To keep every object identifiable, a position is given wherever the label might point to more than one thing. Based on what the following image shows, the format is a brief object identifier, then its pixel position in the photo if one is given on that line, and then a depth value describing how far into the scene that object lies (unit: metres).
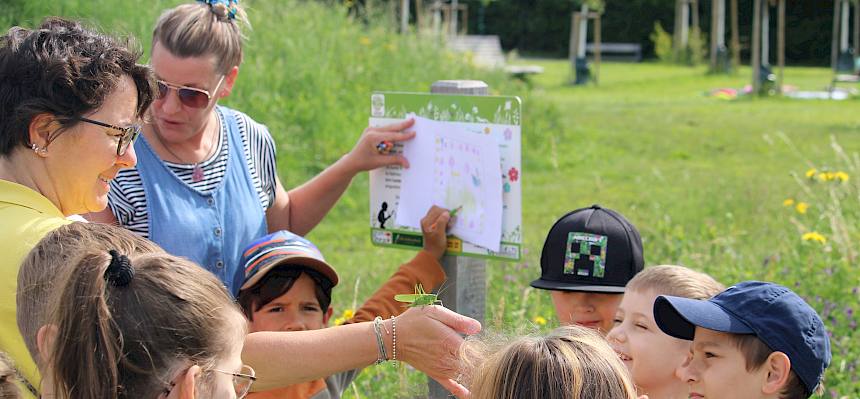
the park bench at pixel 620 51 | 32.12
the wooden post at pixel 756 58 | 16.44
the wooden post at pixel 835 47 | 24.90
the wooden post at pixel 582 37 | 22.14
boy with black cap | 3.13
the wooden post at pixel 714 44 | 23.02
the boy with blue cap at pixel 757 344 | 2.44
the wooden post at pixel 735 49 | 22.55
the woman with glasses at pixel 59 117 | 2.21
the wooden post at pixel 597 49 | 22.30
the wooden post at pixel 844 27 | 24.72
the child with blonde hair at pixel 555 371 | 1.91
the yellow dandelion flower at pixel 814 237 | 4.87
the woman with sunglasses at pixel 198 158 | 3.03
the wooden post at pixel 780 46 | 17.36
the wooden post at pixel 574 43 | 22.82
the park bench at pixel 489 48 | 18.08
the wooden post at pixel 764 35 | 19.73
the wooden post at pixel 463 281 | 3.29
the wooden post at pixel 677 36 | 27.55
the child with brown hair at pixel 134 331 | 1.71
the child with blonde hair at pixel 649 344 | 2.80
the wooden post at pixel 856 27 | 26.29
